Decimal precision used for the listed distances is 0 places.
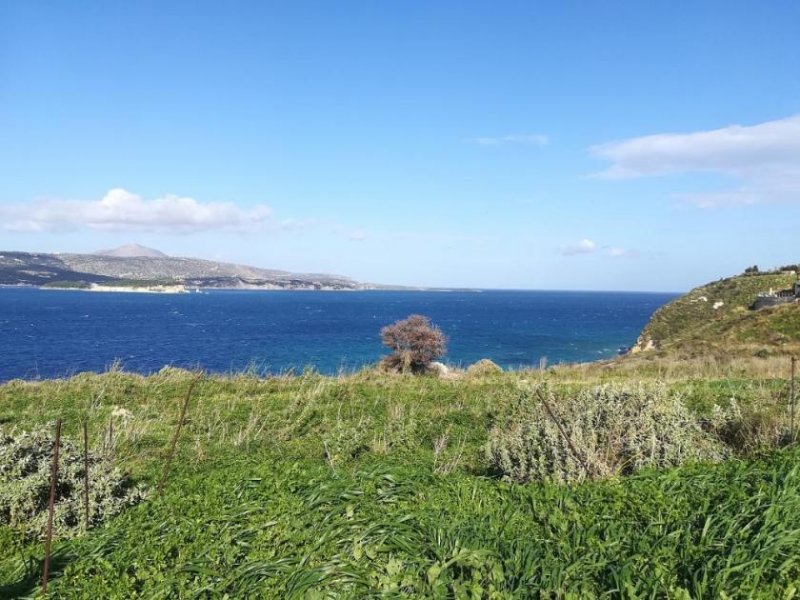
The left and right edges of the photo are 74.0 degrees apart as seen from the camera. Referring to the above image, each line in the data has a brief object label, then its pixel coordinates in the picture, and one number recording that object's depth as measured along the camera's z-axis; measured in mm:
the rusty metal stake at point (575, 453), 6809
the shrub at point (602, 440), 7039
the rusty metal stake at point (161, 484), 6858
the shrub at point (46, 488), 6293
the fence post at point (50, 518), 4781
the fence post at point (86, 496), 6023
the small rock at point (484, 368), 23667
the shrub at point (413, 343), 27766
